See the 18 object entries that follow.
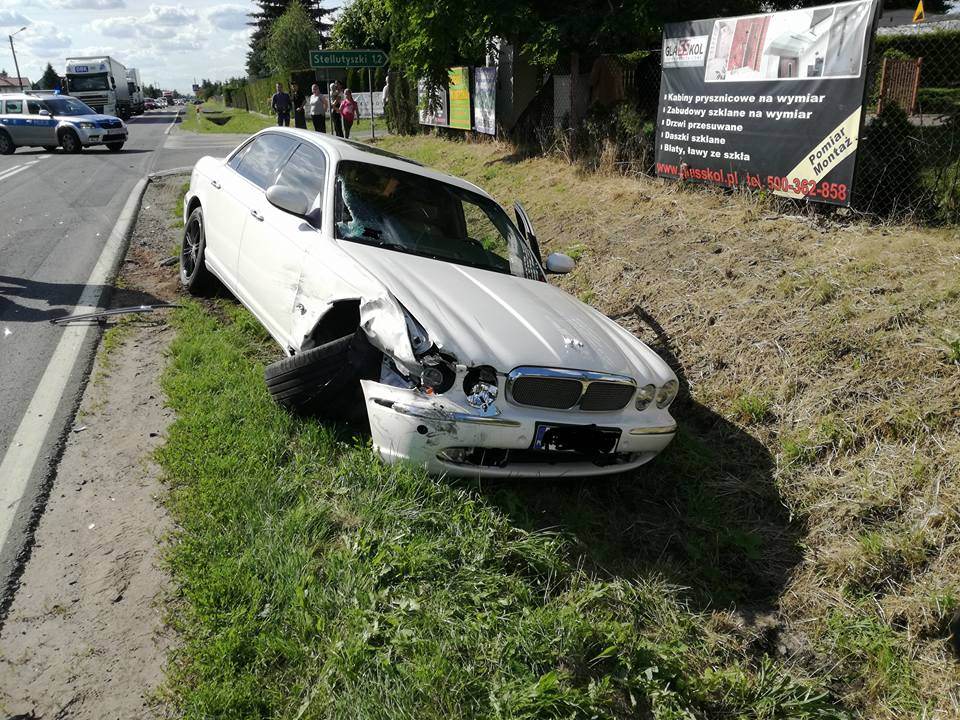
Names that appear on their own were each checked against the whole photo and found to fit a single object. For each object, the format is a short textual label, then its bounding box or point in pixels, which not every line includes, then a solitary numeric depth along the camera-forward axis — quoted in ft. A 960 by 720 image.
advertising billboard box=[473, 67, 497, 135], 52.06
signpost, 69.77
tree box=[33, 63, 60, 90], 270.87
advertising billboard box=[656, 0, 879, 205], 22.75
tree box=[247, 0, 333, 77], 252.21
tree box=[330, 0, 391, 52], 148.56
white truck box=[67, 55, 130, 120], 130.31
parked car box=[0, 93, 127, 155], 74.69
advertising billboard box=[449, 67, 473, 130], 56.65
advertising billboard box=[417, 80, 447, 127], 55.01
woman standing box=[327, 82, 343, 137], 73.56
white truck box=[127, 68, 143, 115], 178.93
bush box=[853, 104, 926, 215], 22.59
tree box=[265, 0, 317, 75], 193.26
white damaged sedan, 11.98
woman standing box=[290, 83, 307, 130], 82.56
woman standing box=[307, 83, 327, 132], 67.97
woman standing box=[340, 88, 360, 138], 68.59
